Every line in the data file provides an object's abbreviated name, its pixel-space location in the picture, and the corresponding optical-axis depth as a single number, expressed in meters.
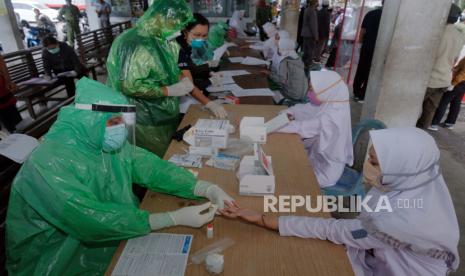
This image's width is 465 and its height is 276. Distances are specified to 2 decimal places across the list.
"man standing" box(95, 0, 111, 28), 8.09
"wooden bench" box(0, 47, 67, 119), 3.91
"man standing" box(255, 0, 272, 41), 7.83
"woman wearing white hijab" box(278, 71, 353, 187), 1.91
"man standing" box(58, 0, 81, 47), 7.50
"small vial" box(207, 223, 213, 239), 1.10
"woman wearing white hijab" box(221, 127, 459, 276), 1.03
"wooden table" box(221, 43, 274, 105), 2.71
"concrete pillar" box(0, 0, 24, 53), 5.01
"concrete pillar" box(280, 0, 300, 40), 7.33
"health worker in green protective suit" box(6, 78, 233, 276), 1.01
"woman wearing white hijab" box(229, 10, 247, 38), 7.13
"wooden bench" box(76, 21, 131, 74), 5.58
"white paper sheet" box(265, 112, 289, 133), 1.95
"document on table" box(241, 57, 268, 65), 4.18
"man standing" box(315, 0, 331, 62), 6.82
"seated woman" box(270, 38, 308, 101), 3.21
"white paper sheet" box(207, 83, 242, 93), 2.85
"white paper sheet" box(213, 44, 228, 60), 3.87
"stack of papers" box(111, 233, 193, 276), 0.95
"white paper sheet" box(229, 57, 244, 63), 4.45
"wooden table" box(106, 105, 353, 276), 0.98
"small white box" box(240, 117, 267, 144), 1.79
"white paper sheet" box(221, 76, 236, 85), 3.10
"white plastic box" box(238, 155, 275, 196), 1.30
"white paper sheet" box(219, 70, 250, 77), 3.43
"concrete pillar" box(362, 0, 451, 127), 2.54
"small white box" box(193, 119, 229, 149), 1.61
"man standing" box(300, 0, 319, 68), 6.41
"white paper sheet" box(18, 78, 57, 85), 4.17
